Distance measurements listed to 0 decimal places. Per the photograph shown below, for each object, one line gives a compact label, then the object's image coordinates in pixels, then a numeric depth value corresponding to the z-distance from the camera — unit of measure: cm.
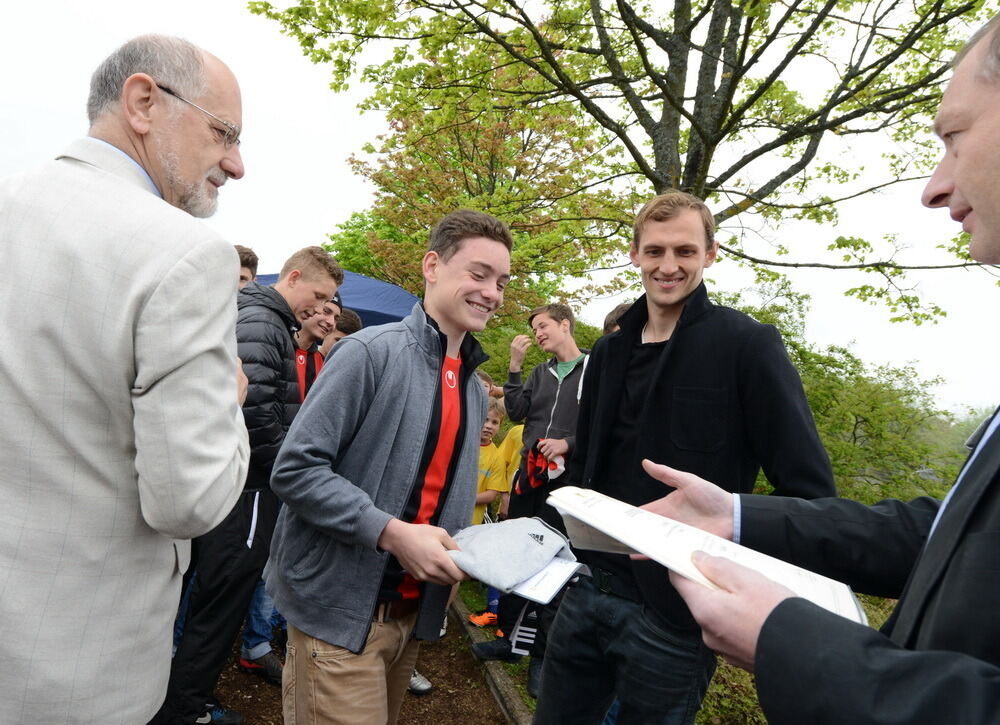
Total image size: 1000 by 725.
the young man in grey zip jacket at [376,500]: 198
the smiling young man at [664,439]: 215
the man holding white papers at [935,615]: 83
